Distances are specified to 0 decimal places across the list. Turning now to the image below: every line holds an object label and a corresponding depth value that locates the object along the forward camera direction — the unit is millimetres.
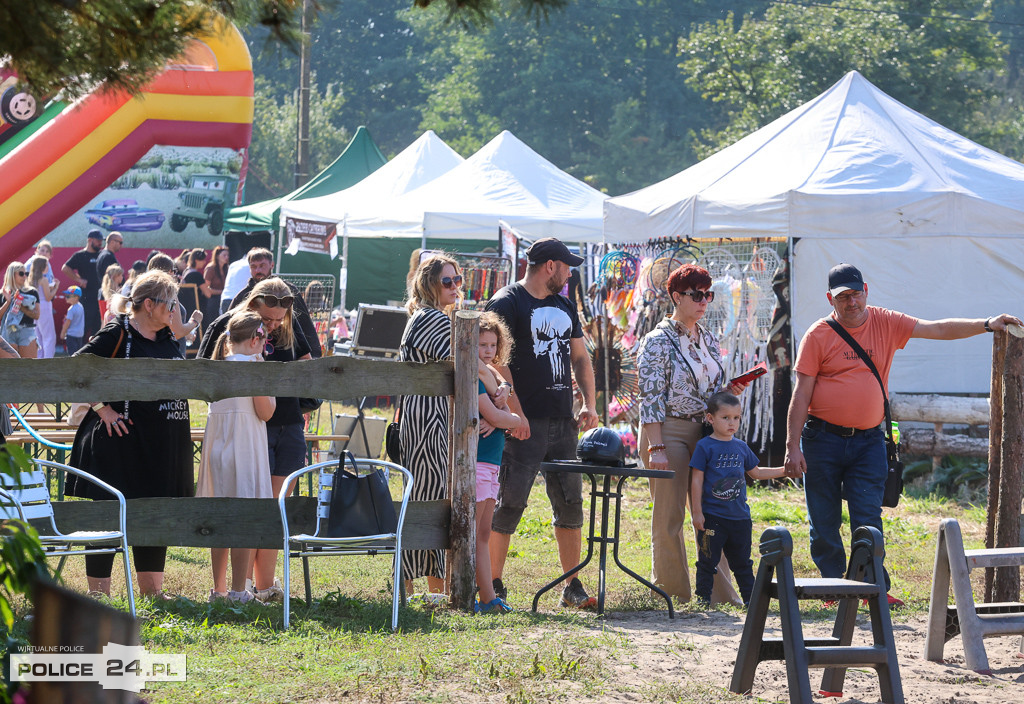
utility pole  53912
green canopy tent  43375
